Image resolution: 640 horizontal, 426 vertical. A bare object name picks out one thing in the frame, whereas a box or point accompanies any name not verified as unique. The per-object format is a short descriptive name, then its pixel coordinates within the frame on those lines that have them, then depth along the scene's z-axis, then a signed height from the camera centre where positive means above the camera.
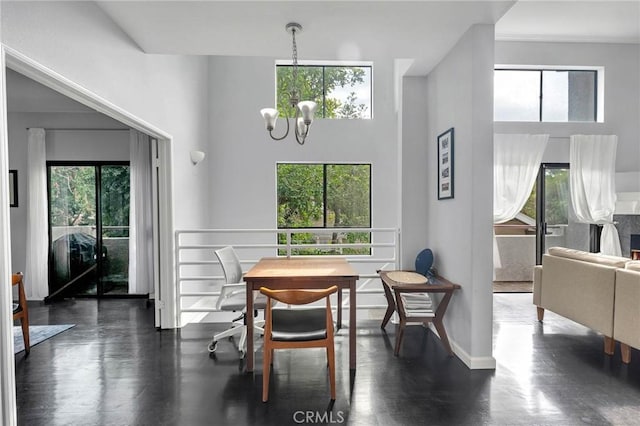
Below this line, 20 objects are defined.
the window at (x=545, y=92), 5.22 +1.64
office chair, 3.01 -0.85
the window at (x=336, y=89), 5.67 +1.85
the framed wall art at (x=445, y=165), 3.12 +0.35
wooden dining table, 2.71 -0.62
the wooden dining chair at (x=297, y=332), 2.25 -0.88
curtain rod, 4.97 +1.07
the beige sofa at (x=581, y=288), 2.92 -0.80
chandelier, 2.68 +0.73
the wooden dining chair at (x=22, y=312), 2.95 -0.92
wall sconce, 4.43 +0.59
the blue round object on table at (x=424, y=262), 3.57 -0.61
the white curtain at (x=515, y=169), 4.87 +0.46
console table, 3.02 -0.79
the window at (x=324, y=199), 5.65 +0.06
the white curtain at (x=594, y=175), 5.00 +0.39
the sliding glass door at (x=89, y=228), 5.09 -0.36
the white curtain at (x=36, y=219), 4.86 -0.21
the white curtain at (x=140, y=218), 4.98 -0.21
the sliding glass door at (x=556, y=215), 5.23 -0.19
